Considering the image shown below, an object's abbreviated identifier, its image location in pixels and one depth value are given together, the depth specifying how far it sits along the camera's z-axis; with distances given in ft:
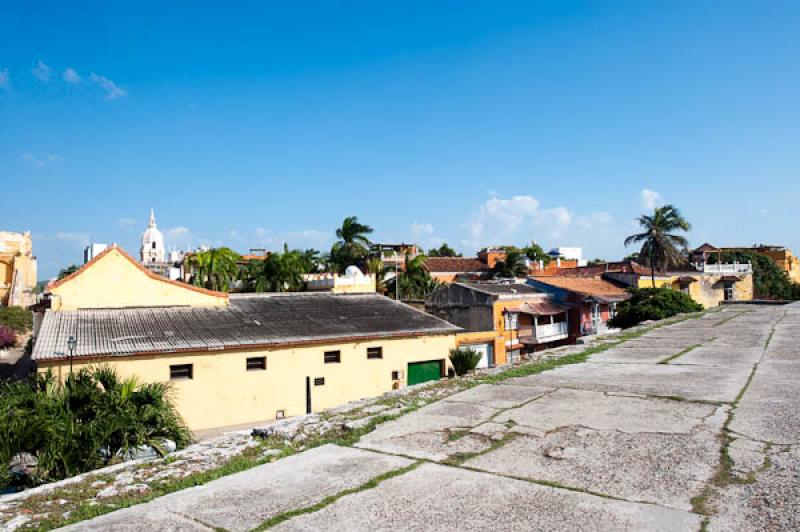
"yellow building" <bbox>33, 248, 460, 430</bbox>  54.34
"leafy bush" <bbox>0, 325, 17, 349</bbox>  113.39
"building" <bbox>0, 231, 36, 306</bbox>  151.53
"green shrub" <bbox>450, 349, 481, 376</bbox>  74.02
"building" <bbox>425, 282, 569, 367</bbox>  108.27
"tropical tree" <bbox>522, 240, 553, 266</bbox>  224.12
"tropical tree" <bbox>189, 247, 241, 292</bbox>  106.01
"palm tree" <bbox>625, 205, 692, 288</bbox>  133.59
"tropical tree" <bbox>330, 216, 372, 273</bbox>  157.07
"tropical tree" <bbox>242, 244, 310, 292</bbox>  116.98
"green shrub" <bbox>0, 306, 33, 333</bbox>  128.65
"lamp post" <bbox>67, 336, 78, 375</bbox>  47.06
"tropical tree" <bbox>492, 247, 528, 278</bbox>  188.03
